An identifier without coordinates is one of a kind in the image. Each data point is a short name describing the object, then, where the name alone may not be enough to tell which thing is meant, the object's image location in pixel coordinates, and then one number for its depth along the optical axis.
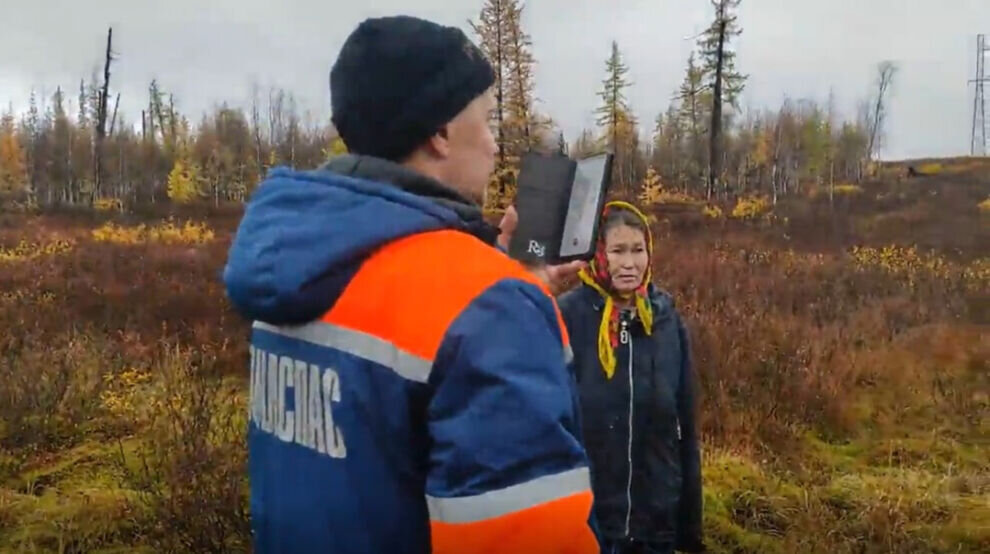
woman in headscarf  3.06
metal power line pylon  58.44
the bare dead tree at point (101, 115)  42.12
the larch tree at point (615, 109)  50.00
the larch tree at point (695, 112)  40.53
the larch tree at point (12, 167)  56.19
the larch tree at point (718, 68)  38.47
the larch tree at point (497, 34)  30.67
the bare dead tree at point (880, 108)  80.44
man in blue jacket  1.15
